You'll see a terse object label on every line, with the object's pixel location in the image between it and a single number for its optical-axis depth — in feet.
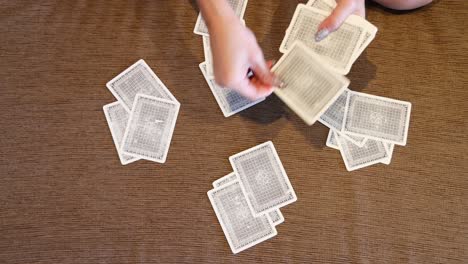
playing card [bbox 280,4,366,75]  3.74
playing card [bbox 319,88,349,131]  3.80
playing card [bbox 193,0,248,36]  4.02
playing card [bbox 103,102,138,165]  3.88
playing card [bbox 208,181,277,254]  3.66
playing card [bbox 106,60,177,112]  3.96
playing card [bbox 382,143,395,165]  3.73
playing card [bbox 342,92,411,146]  3.77
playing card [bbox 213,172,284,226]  3.68
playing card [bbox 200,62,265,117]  3.87
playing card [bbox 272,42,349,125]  3.51
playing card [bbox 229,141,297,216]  3.71
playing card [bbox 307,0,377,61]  3.70
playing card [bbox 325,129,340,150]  3.78
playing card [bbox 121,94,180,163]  3.85
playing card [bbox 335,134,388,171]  3.73
